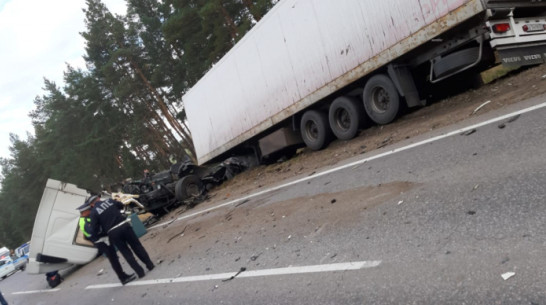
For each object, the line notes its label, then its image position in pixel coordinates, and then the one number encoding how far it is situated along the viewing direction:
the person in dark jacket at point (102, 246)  6.83
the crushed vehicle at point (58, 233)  10.49
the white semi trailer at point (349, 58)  7.10
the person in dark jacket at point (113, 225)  6.75
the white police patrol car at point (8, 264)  22.05
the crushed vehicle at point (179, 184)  14.11
